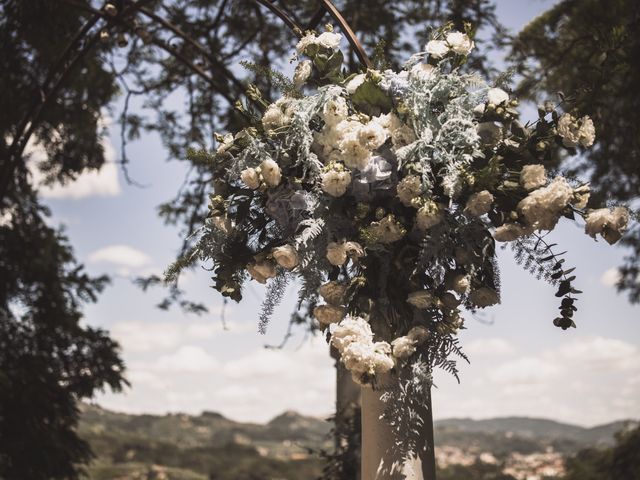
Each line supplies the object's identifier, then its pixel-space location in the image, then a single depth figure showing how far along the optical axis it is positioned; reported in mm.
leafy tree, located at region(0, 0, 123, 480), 4871
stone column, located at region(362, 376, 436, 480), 1512
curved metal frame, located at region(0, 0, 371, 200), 3162
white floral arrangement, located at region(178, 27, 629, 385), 1461
